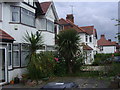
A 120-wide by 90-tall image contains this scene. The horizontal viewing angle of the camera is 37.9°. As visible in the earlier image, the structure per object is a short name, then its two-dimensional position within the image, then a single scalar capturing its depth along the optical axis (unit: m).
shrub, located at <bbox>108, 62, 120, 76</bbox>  12.23
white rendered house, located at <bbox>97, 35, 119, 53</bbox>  54.94
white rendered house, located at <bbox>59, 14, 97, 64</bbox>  29.52
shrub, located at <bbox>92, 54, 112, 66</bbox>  13.79
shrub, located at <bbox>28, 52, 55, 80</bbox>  12.65
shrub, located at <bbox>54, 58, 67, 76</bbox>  15.27
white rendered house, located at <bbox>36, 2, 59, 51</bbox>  18.62
